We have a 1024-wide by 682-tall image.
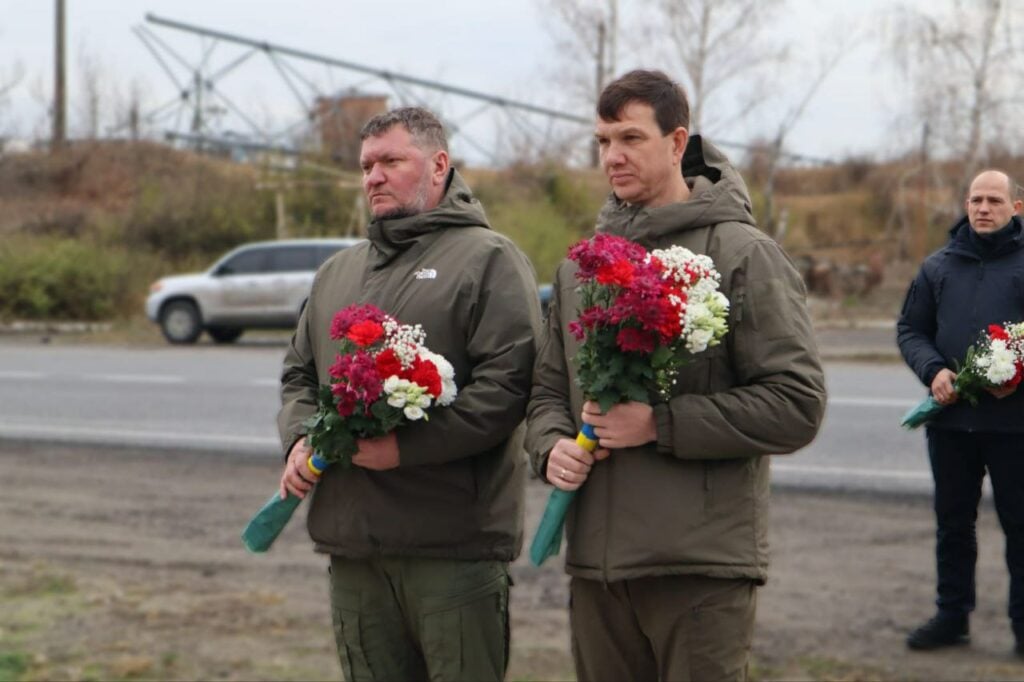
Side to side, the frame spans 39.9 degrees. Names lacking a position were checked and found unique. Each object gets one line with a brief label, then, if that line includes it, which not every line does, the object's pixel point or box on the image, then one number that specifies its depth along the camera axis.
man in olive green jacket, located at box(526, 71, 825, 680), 3.48
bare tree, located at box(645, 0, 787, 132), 33.81
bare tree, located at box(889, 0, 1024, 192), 26.84
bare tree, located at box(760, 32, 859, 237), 32.97
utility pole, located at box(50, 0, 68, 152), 40.97
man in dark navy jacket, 5.22
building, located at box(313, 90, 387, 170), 37.16
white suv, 24.47
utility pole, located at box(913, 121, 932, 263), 31.16
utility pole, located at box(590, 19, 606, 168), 35.66
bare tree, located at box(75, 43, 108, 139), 44.84
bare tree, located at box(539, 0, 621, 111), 35.66
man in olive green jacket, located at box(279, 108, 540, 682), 3.95
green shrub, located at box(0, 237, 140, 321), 29.75
